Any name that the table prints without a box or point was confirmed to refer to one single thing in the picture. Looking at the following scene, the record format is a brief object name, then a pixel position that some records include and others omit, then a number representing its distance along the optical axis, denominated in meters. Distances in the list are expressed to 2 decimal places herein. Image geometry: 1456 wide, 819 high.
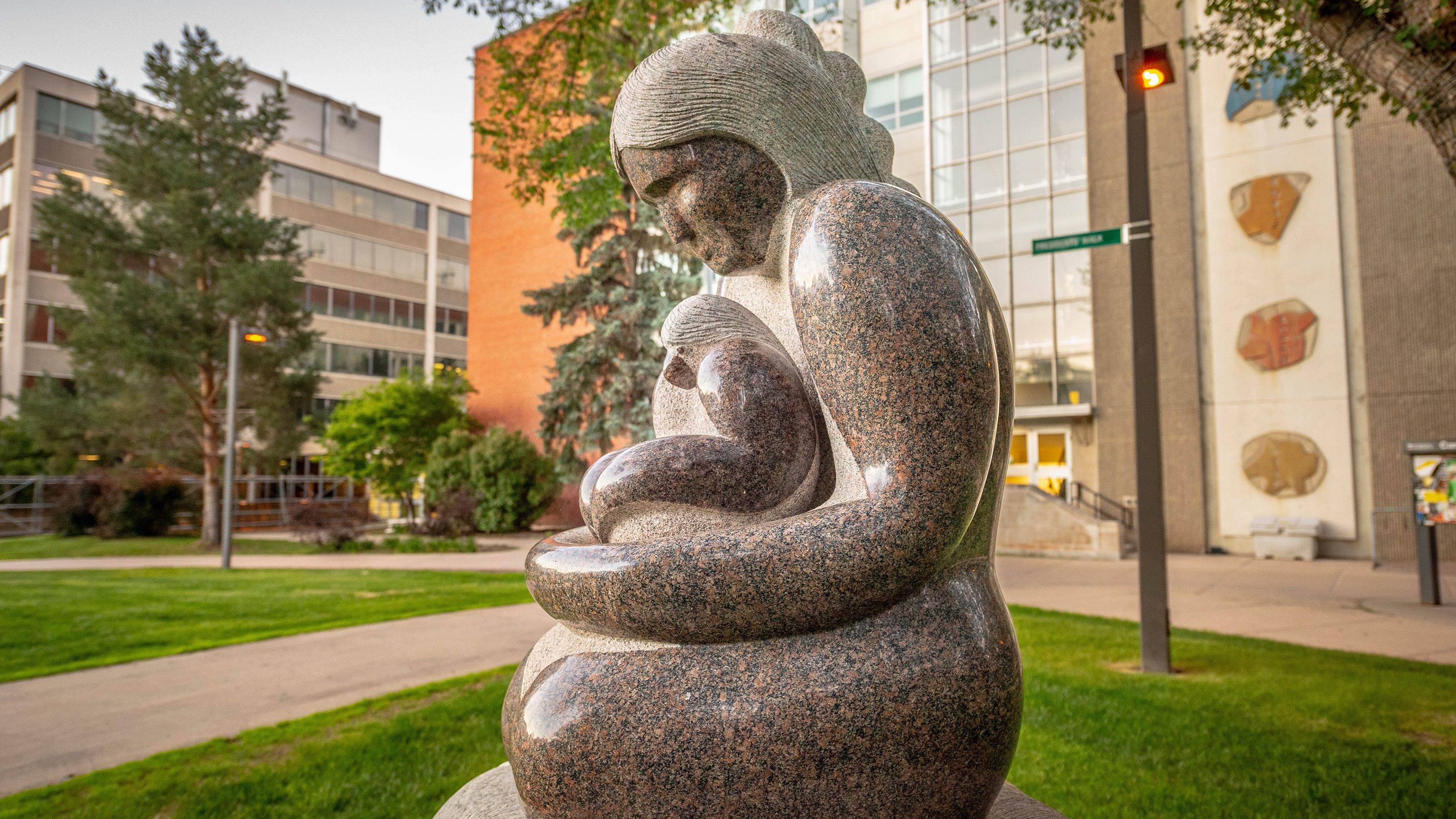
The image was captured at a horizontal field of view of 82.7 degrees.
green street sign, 6.38
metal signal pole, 6.51
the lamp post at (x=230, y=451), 15.23
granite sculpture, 1.77
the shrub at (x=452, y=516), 21.75
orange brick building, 32.53
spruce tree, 10.03
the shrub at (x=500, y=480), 23.98
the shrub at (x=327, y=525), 20.42
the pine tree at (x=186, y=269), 21.91
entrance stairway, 17.06
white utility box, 16.58
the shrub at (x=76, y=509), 24.27
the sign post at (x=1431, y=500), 10.02
